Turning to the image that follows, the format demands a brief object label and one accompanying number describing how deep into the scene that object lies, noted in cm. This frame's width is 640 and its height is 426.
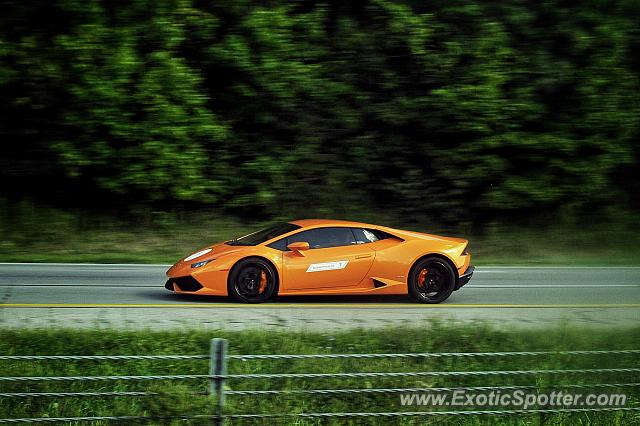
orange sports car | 2425
